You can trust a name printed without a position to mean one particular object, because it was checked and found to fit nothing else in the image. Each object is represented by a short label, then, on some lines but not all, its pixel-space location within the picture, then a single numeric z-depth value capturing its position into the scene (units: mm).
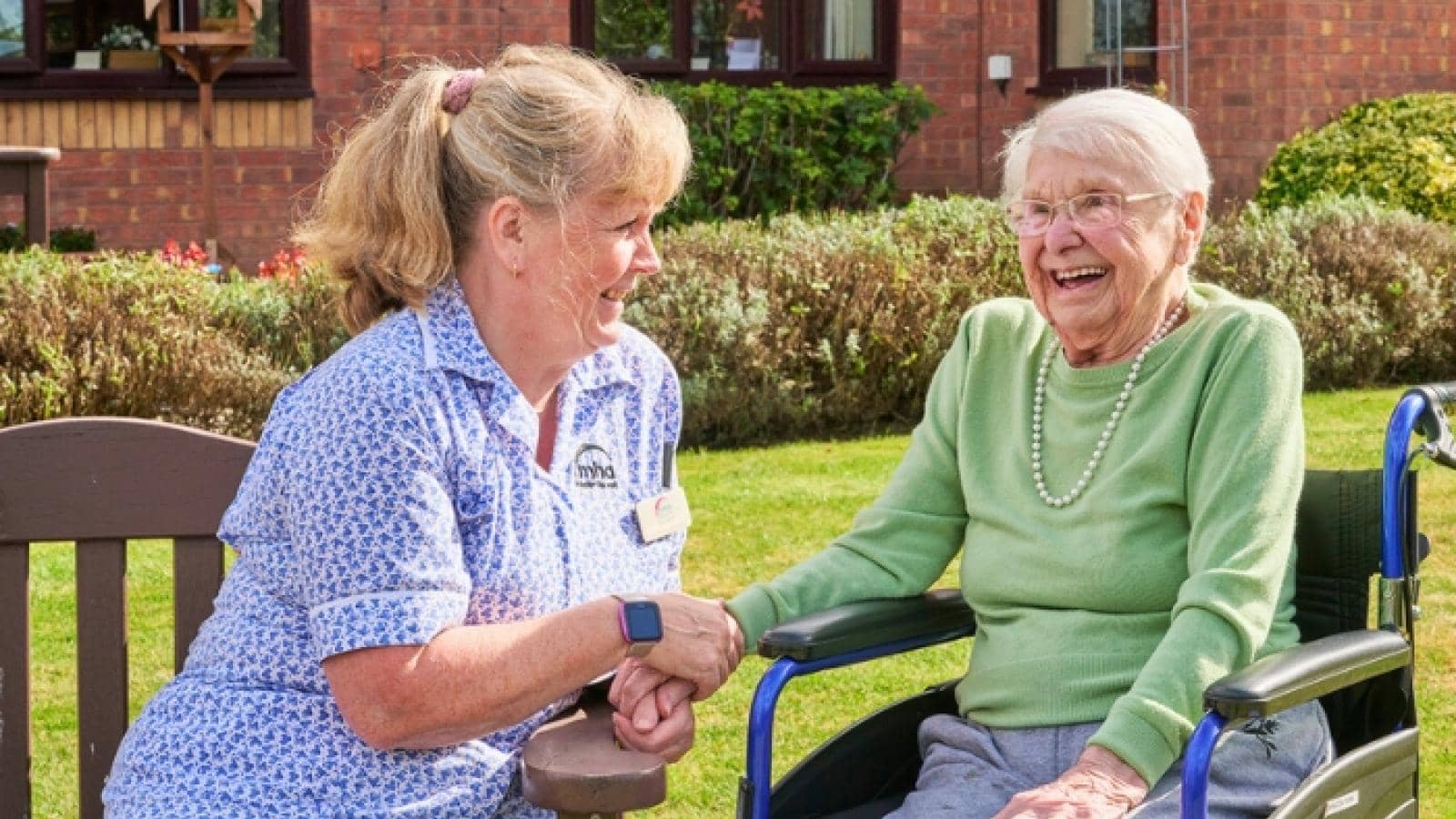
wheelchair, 2922
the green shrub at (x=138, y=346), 7508
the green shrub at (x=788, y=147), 12984
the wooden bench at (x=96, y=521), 2969
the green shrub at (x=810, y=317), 8148
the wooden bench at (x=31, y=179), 10062
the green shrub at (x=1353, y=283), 9094
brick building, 12844
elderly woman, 2881
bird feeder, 11953
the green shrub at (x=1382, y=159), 10461
